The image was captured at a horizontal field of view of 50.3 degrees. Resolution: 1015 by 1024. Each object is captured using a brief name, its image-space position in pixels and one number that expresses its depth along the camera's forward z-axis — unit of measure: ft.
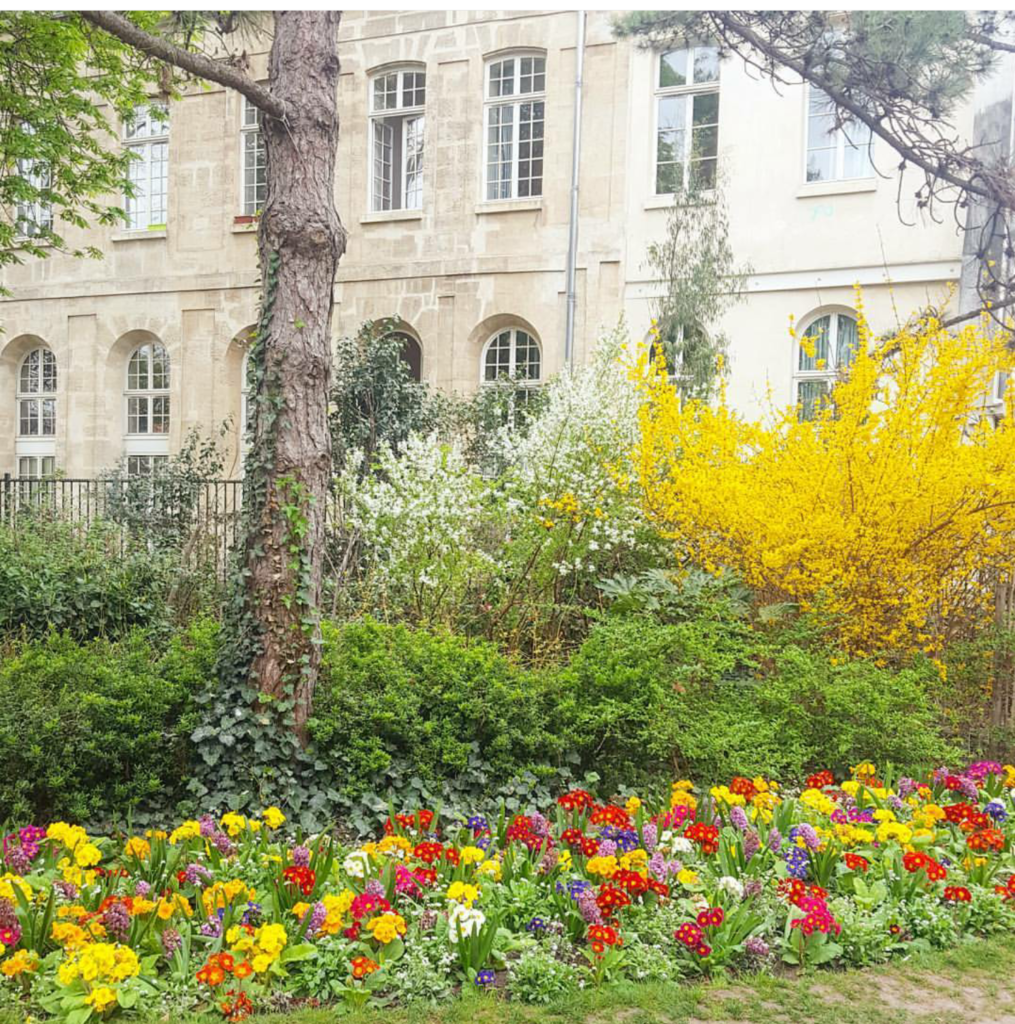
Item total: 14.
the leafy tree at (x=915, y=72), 28.17
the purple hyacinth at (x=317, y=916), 10.75
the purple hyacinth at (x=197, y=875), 11.80
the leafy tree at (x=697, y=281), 38.96
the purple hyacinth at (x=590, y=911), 11.27
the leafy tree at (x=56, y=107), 33.42
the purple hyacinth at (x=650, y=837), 13.32
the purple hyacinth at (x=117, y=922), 10.52
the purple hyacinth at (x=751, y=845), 13.15
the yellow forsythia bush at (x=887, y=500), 20.30
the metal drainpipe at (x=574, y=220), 43.65
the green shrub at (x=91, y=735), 14.66
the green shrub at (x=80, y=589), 25.67
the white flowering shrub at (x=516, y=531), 23.98
